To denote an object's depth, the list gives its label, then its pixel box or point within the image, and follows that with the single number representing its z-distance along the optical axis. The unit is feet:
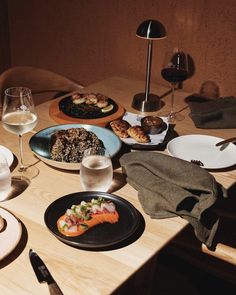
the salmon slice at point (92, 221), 3.33
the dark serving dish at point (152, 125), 4.95
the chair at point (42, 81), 7.02
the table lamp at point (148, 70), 5.37
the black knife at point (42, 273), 2.85
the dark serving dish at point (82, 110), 5.44
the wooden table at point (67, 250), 2.94
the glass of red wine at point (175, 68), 5.43
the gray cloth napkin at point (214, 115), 5.36
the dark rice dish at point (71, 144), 4.23
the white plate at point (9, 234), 3.08
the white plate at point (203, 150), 4.53
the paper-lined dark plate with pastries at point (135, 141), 4.75
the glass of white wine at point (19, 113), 3.93
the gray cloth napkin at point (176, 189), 3.67
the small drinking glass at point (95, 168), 3.71
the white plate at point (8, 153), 4.31
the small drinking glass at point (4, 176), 3.61
